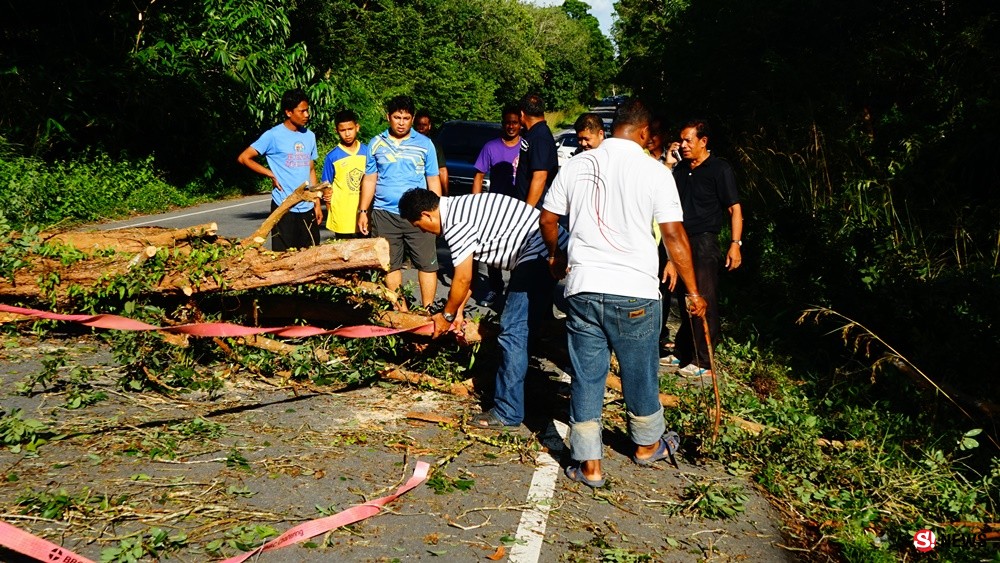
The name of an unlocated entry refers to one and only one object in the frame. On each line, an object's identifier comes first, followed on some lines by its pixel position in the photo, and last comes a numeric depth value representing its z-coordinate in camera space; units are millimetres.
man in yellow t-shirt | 7922
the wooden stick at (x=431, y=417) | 5414
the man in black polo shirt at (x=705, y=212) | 6645
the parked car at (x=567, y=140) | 30038
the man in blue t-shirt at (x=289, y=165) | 7508
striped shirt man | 5109
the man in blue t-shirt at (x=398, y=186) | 7500
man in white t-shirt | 4406
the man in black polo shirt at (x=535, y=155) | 7770
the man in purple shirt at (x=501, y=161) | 8992
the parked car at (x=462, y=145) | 14508
